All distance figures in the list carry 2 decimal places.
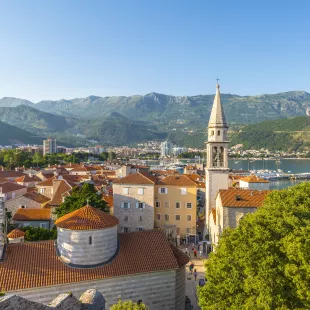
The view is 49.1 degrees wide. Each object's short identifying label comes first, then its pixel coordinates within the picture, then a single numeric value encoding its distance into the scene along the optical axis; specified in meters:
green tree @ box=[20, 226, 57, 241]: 27.10
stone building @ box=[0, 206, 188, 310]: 16.97
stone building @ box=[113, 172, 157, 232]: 37.38
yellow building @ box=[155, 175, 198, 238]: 39.39
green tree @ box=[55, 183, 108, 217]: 33.16
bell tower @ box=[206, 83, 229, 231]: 35.50
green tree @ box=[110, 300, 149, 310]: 13.09
